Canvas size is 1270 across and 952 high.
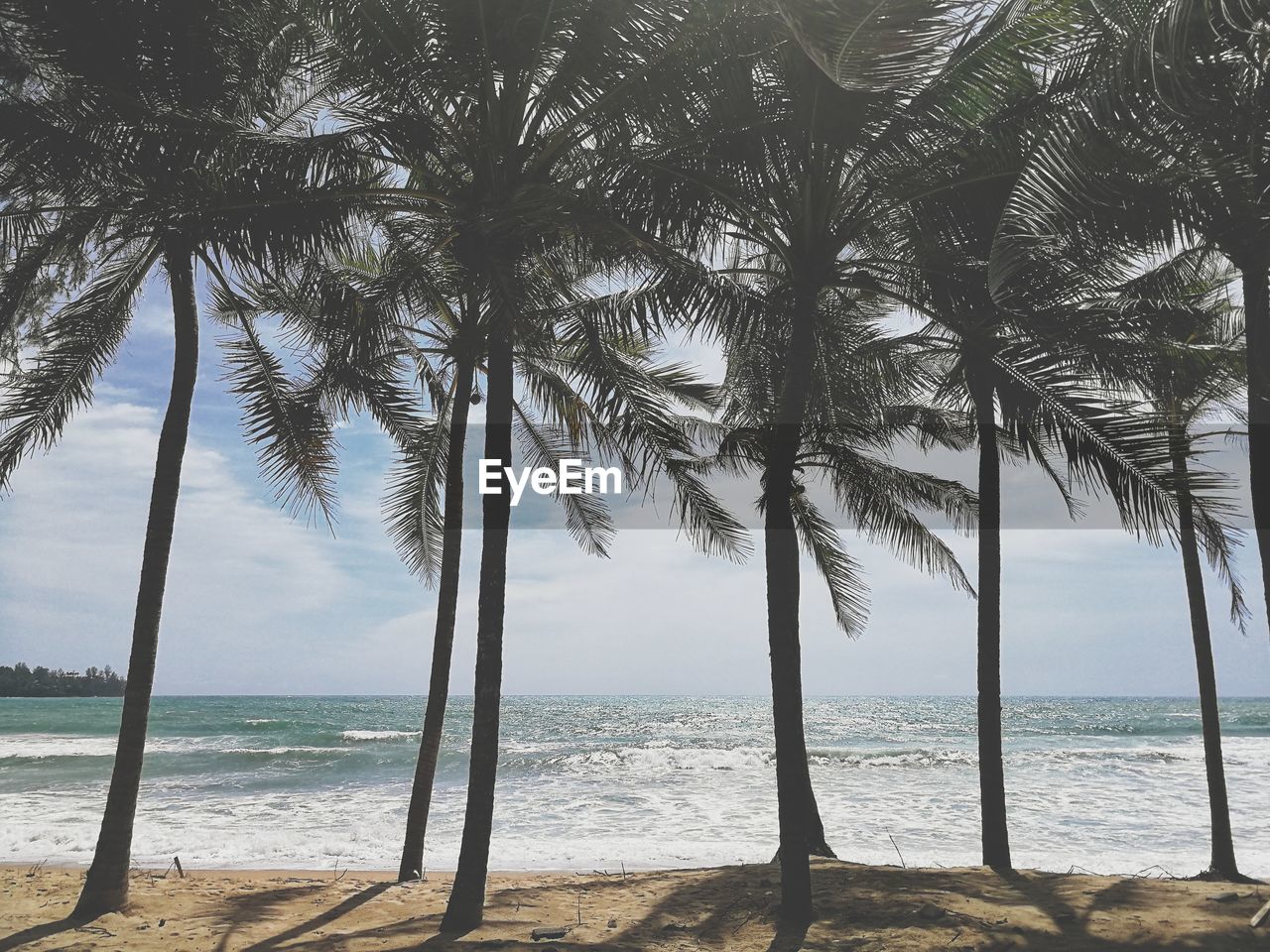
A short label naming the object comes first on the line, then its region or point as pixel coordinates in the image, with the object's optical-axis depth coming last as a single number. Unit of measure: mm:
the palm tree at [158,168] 6551
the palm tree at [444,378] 7594
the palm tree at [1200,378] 7273
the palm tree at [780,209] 6688
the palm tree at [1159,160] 4859
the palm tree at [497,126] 6605
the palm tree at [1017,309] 6531
